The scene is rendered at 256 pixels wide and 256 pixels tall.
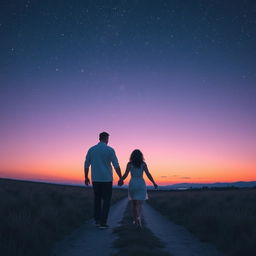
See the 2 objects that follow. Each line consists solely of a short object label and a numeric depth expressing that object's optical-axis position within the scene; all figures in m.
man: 9.31
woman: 9.69
